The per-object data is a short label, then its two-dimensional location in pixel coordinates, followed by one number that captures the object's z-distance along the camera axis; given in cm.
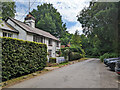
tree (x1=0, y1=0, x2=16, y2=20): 2448
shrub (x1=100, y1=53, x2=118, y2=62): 1865
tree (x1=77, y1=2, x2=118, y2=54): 1527
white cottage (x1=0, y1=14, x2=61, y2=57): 1395
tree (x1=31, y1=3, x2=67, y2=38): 3528
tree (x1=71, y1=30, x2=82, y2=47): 4066
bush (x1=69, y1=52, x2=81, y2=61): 2338
